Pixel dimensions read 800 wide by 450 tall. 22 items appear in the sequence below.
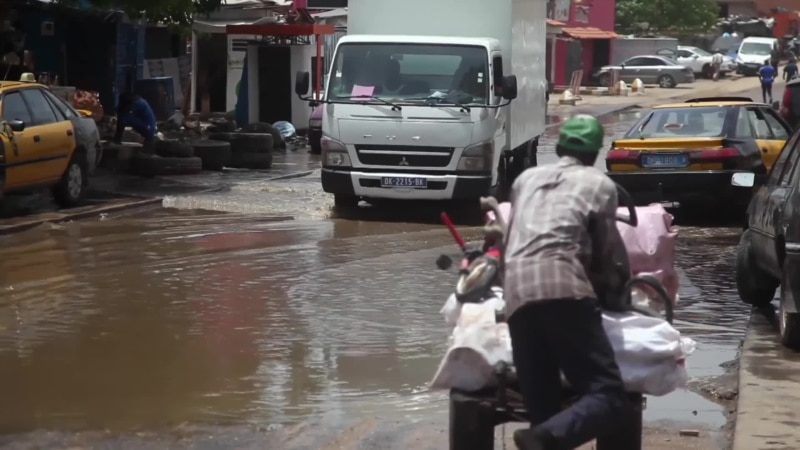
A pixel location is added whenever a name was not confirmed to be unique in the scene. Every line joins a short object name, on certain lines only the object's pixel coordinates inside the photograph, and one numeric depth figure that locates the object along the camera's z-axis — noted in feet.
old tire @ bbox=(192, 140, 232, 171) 71.67
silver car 190.90
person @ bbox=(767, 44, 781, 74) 205.30
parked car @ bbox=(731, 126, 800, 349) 29.66
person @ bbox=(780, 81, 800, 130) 71.05
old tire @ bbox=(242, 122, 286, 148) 85.15
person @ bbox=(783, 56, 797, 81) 176.24
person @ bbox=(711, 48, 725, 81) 209.97
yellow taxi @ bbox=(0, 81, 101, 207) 50.31
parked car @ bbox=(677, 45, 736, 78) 211.61
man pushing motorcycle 16.92
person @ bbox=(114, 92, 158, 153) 72.28
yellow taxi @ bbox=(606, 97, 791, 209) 50.85
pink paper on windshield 53.06
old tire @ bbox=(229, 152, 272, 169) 74.59
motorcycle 18.16
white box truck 52.37
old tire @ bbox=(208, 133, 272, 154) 74.74
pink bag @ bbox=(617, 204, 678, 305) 20.11
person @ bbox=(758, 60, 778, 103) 140.46
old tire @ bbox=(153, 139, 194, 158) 70.28
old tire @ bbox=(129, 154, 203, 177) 68.08
